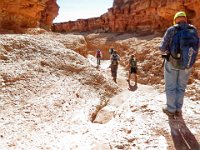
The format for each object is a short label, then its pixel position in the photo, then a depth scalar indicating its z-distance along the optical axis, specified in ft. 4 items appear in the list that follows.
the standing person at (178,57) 14.06
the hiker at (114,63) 41.99
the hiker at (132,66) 41.98
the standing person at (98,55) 60.53
